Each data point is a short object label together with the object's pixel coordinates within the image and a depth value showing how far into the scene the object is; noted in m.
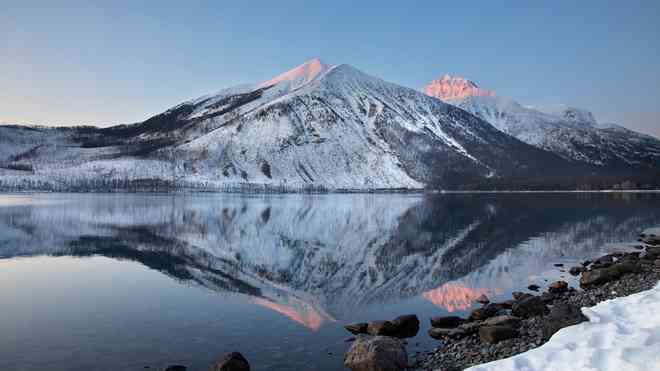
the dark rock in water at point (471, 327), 19.72
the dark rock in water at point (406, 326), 20.92
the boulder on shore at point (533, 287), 30.36
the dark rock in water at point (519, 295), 26.48
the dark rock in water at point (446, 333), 19.70
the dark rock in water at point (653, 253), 33.31
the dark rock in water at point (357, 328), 21.75
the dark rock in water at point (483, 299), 27.34
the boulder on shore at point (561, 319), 16.36
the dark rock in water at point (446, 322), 22.18
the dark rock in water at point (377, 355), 16.16
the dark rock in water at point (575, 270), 34.45
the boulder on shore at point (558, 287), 27.88
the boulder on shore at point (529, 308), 21.83
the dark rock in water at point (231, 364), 16.03
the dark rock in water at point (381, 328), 20.80
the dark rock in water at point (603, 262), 34.72
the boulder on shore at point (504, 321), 18.92
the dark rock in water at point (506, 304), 25.05
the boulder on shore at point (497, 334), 17.67
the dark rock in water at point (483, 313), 22.75
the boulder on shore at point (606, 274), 27.31
